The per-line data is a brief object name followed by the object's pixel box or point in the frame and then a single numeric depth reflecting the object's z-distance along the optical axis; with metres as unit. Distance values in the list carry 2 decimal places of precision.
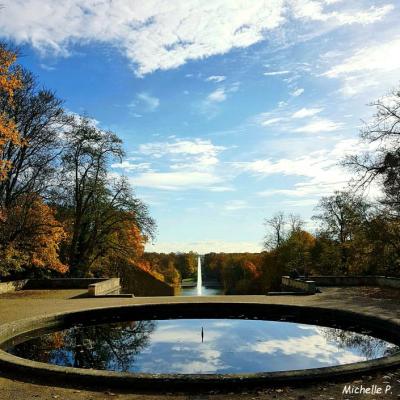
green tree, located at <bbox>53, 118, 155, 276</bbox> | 32.75
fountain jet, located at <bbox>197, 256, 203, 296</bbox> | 97.06
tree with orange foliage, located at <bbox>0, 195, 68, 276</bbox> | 23.80
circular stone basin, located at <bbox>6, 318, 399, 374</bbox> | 10.29
